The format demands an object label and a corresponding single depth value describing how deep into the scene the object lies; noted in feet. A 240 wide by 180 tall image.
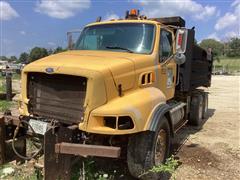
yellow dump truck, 8.69
